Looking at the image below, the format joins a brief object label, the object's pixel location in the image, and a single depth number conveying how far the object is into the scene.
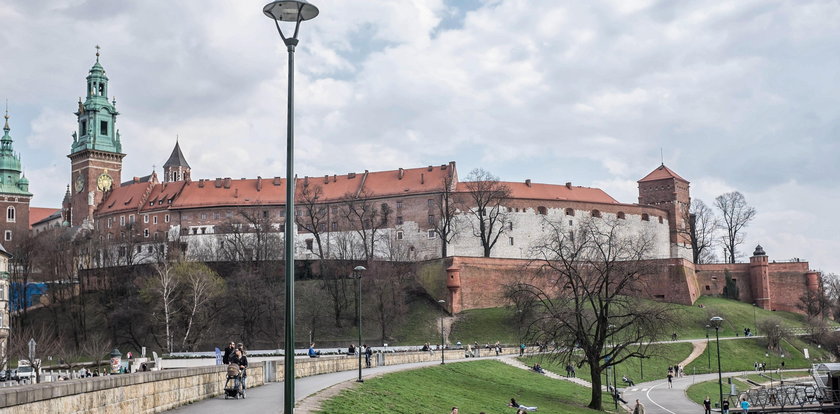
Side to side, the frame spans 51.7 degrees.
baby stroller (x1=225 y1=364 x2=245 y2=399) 21.11
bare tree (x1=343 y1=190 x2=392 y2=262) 96.94
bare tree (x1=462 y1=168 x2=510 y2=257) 93.62
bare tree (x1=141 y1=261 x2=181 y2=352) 72.00
